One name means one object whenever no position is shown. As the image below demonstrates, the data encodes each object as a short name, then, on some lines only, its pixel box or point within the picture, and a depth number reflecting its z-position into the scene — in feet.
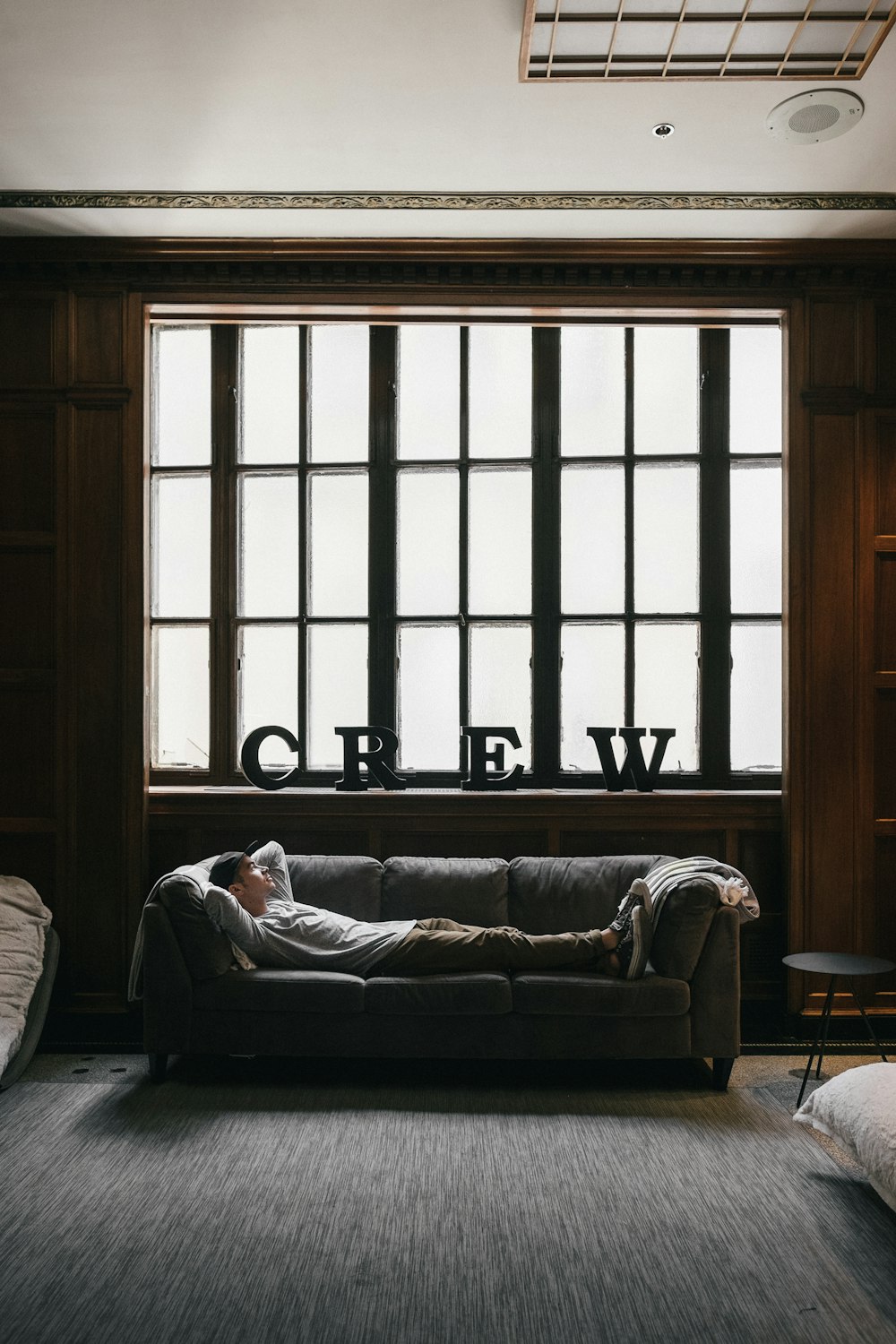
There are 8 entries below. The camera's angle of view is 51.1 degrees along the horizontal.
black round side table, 10.40
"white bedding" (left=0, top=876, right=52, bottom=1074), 11.14
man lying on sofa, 10.91
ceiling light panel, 8.41
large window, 14.46
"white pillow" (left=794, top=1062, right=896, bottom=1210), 7.78
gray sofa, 10.81
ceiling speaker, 9.82
